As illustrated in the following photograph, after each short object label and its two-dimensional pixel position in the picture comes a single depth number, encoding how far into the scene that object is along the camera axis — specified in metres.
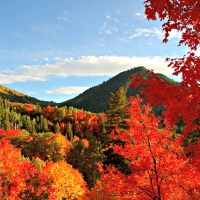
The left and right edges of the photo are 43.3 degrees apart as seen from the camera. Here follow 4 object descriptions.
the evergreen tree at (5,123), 112.69
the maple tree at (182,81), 6.61
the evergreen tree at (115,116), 28.33
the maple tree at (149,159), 13.14
